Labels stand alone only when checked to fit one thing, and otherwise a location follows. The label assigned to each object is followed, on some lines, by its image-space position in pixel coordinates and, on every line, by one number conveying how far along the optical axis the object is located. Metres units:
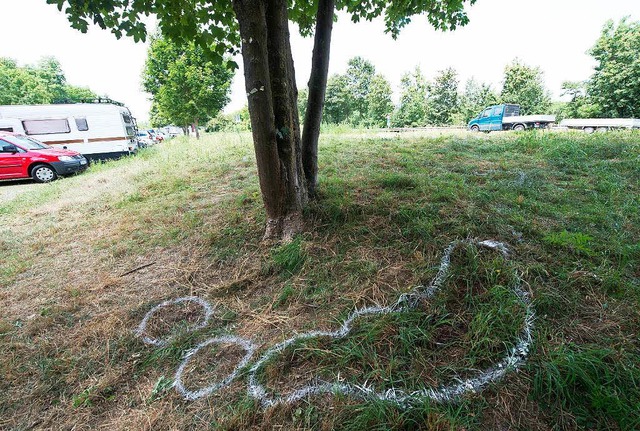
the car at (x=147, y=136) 26.84
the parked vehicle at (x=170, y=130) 42.65
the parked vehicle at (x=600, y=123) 15.15
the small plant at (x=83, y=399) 1.84
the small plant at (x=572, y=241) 2.54
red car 9.15
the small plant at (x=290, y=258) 2.85
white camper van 12.13
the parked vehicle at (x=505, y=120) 16.39
